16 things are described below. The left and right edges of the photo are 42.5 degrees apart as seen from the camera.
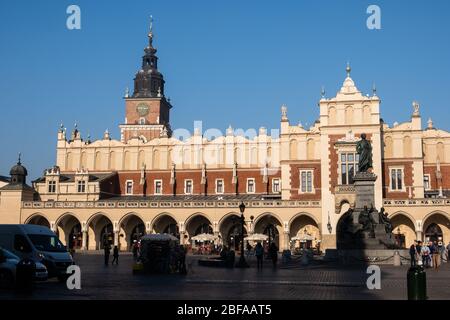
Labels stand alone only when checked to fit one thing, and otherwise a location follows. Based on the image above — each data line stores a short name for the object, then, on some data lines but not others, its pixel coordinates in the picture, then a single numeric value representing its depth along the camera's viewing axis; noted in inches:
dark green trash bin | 519.2
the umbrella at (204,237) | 2157.1
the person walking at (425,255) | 1261.1
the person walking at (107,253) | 1280.8
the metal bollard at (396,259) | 1202.6
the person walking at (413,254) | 1143.0
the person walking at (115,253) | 1323.0
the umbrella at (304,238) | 2161.7
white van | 841.5
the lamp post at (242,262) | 1268.5
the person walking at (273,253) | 1230.3
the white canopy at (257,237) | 2122.3
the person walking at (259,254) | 1202.5
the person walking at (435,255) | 1192.5
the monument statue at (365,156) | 1397.6
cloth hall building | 2190.0
